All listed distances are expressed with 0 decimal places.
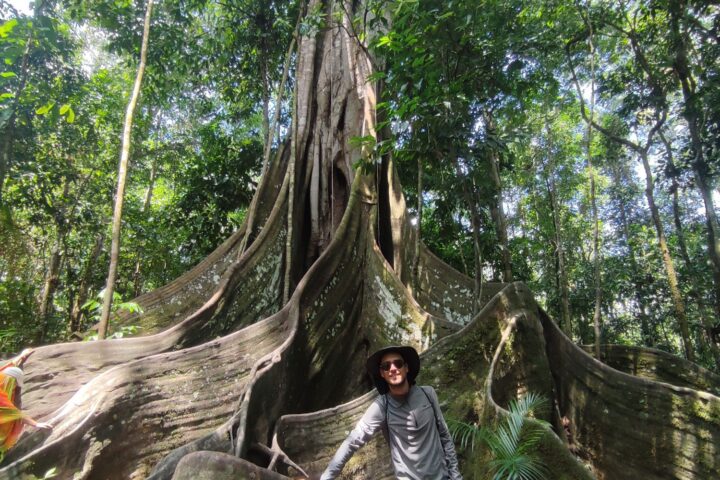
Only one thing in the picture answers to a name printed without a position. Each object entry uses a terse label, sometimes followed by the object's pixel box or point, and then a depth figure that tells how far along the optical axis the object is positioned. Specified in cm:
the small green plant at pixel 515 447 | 195
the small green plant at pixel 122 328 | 388
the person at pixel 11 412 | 244
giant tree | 244
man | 187
